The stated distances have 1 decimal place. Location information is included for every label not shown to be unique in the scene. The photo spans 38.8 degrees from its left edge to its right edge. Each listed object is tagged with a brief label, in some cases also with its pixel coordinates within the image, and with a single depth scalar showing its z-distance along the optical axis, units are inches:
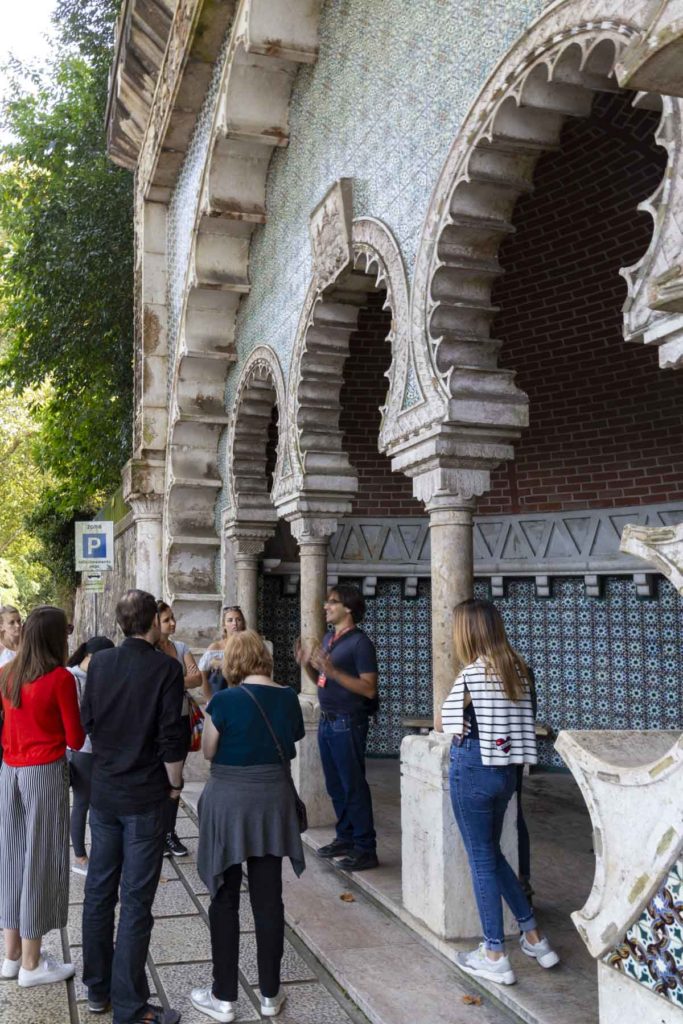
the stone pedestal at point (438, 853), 184.1
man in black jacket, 148.3
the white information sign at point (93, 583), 391.2
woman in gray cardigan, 149.0
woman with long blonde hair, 160.9
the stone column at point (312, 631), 285.3
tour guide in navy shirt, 237.0
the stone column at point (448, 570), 199.8
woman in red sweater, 166.1
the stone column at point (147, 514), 443.5
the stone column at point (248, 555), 388.2
